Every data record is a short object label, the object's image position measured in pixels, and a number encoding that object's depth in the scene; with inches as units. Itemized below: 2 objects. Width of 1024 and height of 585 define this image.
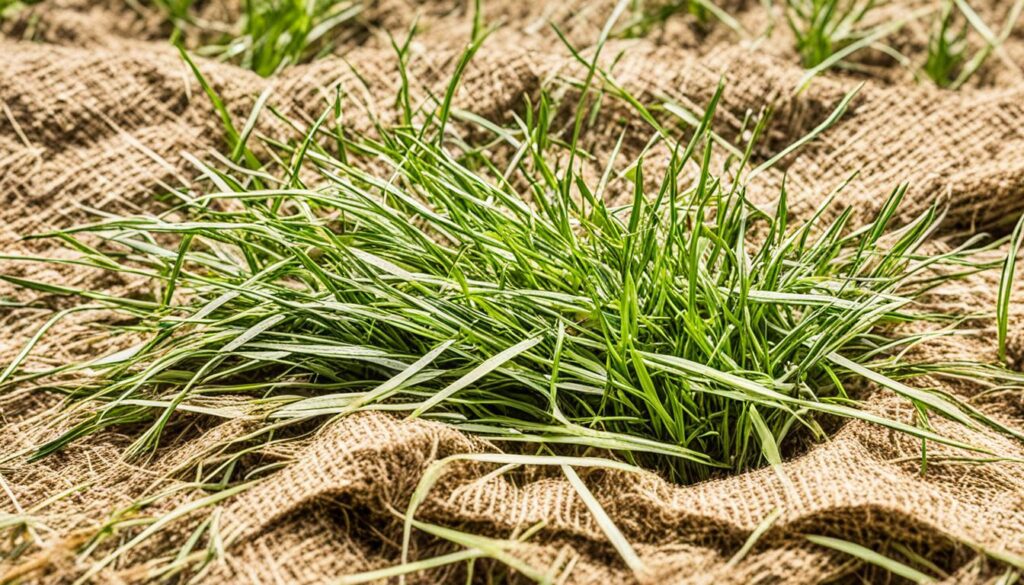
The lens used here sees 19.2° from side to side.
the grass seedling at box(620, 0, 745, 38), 61.7
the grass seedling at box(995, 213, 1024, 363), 50.7
